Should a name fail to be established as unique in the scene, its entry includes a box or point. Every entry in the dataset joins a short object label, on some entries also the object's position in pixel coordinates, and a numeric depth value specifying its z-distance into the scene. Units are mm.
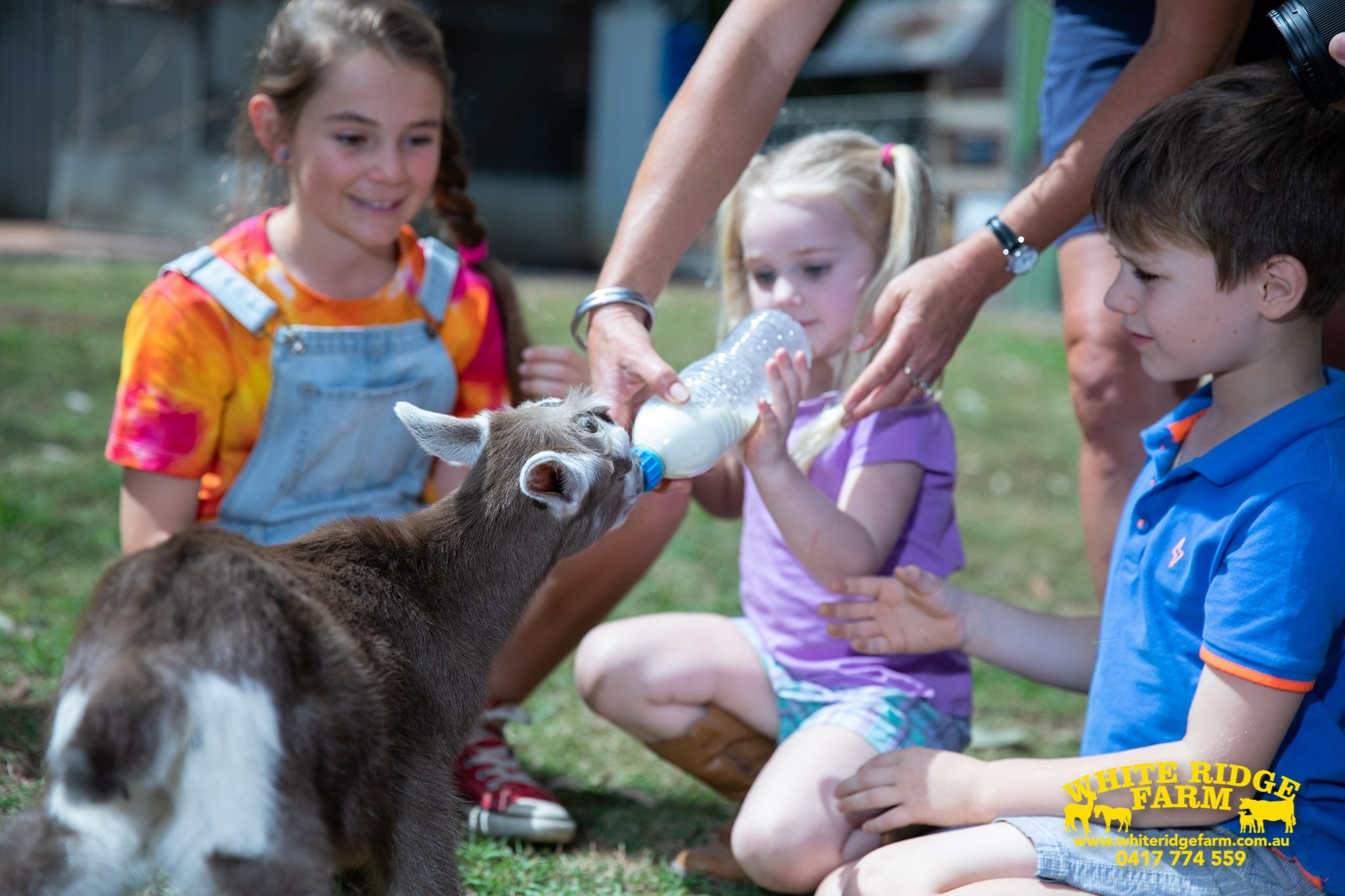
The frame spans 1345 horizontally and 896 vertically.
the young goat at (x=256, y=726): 1822
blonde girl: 3117
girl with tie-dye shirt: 3375
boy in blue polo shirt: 2336
